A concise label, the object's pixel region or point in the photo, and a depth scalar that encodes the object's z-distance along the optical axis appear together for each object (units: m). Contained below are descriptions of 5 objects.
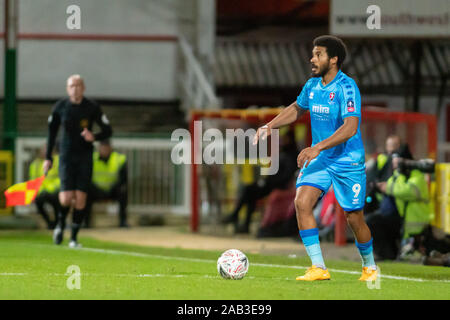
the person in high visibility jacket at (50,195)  19.06
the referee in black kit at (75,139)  13.90
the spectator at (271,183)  18.06
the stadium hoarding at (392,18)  24.36
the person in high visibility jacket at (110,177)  19.86
